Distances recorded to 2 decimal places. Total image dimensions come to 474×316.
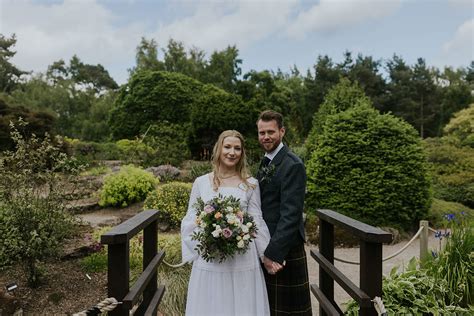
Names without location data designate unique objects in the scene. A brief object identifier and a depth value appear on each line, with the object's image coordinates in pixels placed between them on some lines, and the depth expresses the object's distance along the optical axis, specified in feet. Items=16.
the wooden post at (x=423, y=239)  15.76
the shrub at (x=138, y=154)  46.70
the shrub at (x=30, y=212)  13.48
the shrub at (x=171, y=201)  24.22
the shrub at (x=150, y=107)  76.13
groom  8.21
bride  8.07
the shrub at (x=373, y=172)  23.89
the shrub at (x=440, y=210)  26.63
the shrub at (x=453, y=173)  37.91
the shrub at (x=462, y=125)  70.37
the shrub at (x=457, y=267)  11.10
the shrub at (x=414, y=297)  9.77
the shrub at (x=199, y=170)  36.39
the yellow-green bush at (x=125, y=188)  28.96
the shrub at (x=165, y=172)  37.09
